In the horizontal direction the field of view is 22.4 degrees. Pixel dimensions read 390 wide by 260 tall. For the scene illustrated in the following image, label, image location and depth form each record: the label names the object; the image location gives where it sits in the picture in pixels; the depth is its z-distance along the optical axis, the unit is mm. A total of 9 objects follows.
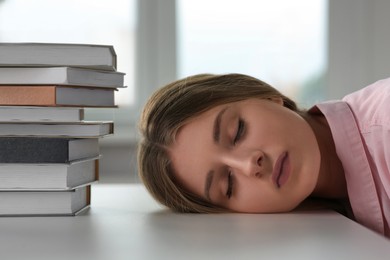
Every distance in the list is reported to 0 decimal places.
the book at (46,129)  1164
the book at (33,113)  1150
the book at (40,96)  1146
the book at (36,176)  1162
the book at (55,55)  1151
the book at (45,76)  1146
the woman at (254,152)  1258
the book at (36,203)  1182
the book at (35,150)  1167
